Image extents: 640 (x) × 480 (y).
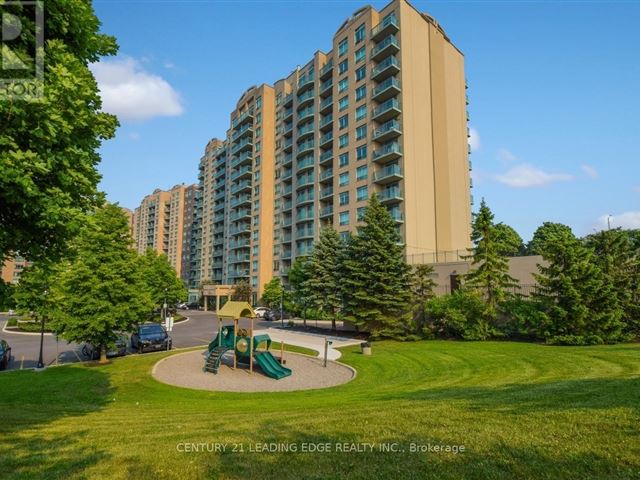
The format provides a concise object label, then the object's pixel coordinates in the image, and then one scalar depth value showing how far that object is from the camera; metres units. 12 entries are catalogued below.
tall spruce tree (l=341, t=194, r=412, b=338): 31.36
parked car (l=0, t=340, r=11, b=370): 21.97
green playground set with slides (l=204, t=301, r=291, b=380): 20.02
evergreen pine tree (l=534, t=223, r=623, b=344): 23.39
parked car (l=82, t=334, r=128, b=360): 24.72
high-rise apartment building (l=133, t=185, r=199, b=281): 126.19
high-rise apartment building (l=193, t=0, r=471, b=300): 51.16
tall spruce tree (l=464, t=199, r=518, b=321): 28.45
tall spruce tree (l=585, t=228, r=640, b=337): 24.25
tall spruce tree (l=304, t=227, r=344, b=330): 38.41
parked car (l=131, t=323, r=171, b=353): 27.28
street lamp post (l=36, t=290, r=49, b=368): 21.94
